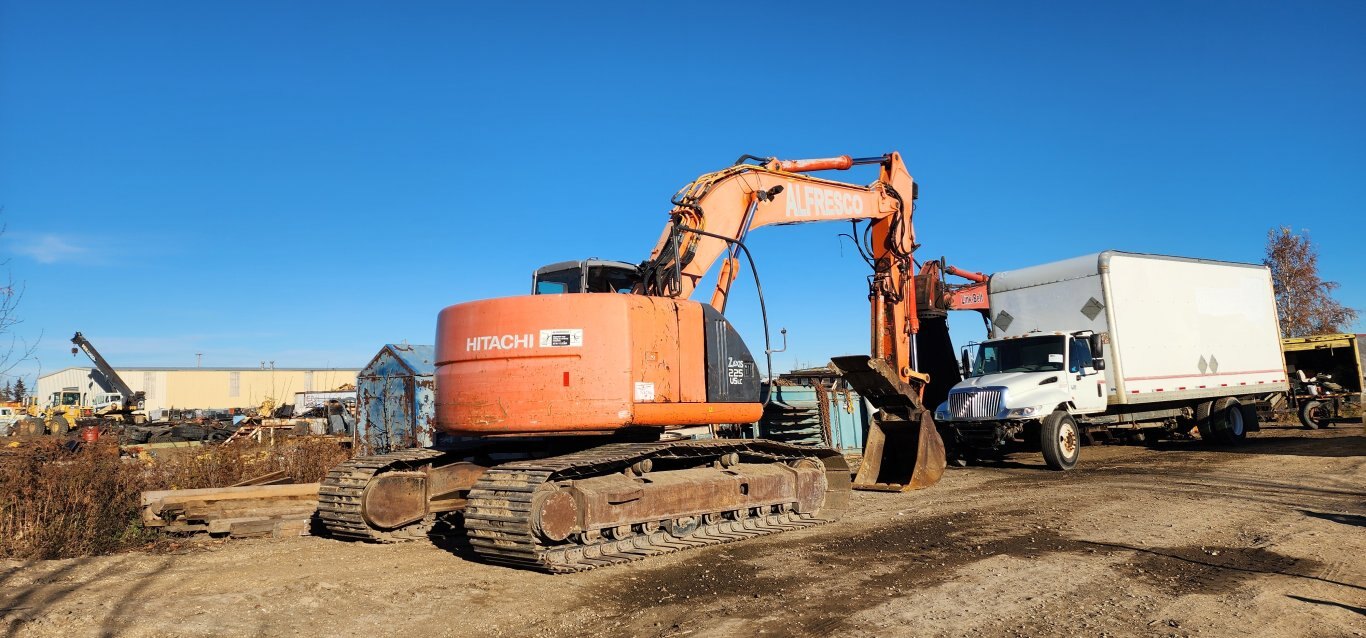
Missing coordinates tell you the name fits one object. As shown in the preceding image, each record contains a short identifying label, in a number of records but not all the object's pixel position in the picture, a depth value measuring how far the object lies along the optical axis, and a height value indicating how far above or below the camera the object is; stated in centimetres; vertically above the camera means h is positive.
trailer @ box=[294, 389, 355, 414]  4546 +183
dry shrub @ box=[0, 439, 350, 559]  822 -55
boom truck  4047 +208
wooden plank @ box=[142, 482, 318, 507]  927 -64
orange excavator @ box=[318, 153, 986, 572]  761 -9
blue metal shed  2131 +70
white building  7556 +474
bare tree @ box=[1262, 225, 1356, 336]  3897 +378
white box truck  1524 +62
